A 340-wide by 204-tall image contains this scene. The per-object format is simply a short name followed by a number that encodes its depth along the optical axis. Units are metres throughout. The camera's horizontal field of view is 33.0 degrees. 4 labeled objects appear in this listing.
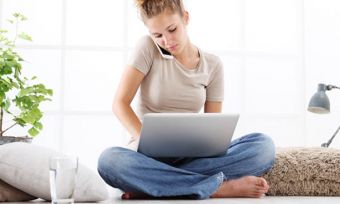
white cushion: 2.17
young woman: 2.47
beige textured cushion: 2.72
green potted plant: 3.10
